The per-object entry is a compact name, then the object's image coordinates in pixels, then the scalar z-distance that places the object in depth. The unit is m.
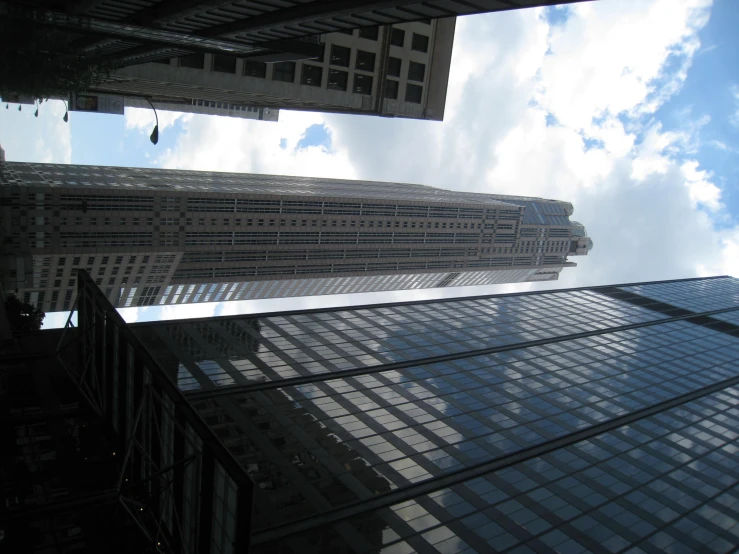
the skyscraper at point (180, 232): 127.50
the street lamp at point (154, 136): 41.08
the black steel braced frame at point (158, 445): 23.33
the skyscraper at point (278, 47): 32.59
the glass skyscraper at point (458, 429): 35.03
